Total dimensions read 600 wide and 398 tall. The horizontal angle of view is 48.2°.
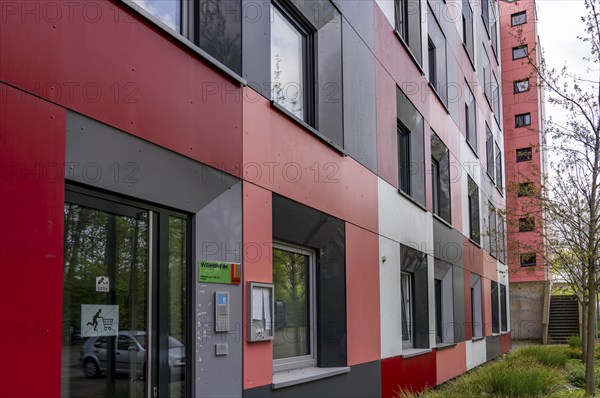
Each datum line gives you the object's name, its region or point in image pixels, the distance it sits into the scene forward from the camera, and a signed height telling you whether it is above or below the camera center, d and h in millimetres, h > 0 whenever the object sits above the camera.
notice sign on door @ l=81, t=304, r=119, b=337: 4531 -275
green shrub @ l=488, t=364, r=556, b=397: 7770 -1267
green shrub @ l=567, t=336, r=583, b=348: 22259 -2262
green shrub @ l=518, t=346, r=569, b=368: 15133 -1897
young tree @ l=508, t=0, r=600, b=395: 10711 +1385
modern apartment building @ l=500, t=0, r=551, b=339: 14464 +2072
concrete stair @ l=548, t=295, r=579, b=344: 34000 -2310
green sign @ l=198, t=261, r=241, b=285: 5832 +59
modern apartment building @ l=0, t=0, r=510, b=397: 4203 +688
